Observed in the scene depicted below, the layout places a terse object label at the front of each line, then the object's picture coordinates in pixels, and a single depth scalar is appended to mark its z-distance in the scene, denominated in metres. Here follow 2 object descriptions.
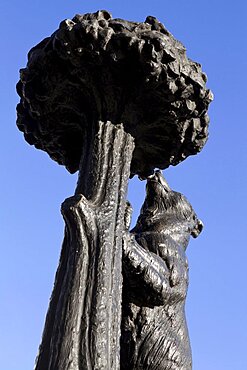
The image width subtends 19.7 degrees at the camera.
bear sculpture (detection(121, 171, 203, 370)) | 3.84
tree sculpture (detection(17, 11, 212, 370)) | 3.40
